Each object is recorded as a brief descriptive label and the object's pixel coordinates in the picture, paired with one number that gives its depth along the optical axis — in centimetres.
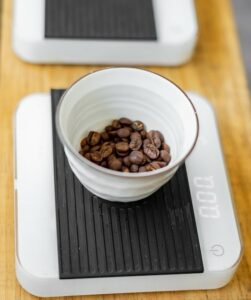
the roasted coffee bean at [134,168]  54
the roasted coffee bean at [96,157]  53
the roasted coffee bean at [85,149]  54
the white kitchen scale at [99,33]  64
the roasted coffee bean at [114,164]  54
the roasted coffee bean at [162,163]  54
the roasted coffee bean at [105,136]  56
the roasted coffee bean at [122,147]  54
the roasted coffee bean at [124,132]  55
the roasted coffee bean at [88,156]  54
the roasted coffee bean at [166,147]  55
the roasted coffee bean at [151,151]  54
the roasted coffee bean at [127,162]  54
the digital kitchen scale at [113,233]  52
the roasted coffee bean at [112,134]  56
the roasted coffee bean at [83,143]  55
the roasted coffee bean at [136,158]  54
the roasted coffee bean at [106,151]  54
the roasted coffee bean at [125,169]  54
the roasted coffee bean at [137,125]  56
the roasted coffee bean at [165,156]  54
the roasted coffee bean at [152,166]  53
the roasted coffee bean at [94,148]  54
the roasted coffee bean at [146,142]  55
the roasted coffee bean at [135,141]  54
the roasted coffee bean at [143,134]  55
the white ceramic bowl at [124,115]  50
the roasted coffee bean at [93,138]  55
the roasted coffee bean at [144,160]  54
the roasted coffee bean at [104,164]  54
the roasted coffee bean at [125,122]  56
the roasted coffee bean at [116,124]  56
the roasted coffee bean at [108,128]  56
